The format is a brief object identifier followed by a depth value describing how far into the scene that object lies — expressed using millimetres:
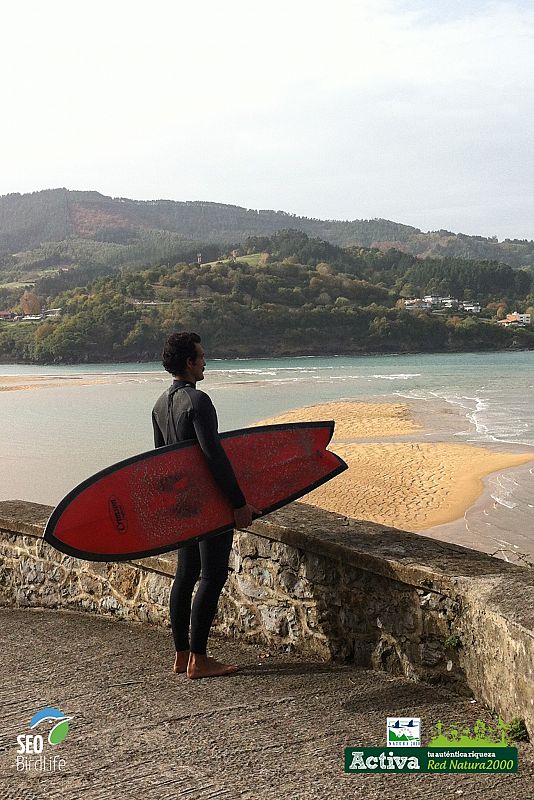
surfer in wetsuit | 3084
